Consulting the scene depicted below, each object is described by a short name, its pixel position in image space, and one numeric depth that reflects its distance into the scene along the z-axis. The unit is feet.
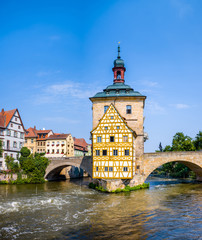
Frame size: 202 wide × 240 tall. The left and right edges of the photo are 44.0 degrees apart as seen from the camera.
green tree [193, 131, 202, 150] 192.72
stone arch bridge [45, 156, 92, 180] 136.36
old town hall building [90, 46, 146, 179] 107.51
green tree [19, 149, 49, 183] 148.66
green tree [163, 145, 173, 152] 187.14
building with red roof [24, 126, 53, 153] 219.20
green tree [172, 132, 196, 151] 177.27
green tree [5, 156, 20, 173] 146.20
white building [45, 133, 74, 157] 213.46
